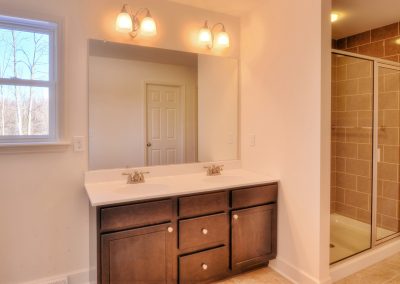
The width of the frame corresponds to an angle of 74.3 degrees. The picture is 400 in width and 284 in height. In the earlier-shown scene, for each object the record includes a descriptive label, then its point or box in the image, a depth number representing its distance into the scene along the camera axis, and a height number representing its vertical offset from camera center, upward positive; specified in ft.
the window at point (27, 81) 6.12 +1.28
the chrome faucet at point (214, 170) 8.14 -1.12
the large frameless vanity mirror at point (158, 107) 6.98 +0.82
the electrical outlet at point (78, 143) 6.61 -0.22
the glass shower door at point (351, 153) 8.76 -0.70
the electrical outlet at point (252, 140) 8.45 -0.19
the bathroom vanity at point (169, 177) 5.73 -1.24
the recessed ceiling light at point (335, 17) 8.67 +3.93
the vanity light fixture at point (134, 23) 6.73 +2.93
